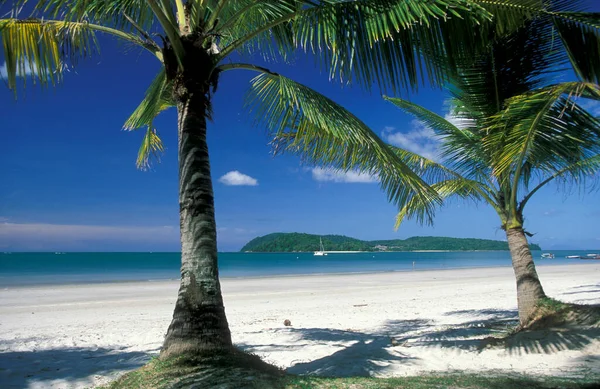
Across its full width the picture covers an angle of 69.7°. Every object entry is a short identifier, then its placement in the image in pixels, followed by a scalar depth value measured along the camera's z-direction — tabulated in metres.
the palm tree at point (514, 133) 5.50
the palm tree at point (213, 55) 3.70
